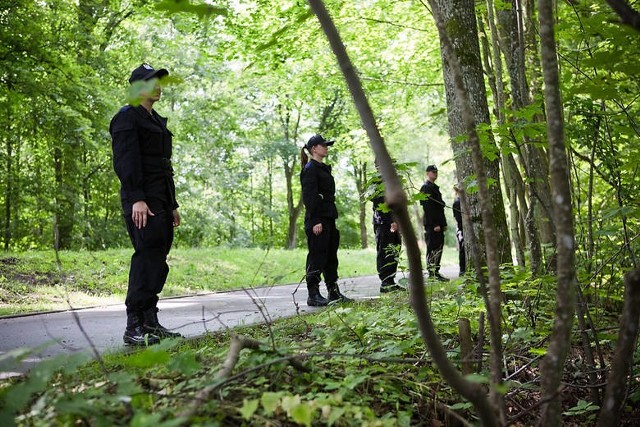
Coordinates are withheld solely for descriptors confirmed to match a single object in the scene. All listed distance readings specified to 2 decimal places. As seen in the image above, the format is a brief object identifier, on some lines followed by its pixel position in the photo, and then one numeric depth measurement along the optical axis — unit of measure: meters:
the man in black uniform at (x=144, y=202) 4.69
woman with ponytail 7.58
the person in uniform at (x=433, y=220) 10.83
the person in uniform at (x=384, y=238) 9.33
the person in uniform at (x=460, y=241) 11.58
